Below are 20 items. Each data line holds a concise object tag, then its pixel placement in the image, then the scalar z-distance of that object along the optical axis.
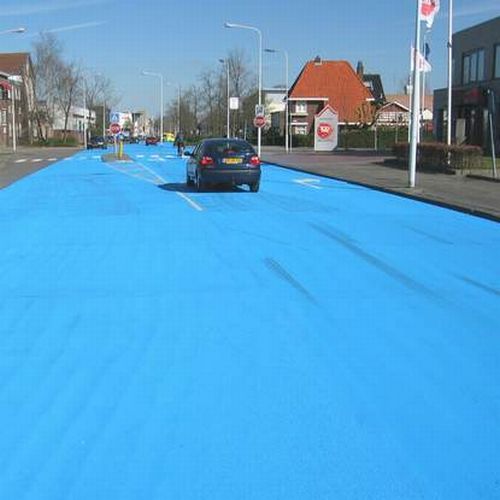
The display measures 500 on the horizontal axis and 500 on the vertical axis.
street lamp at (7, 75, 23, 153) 84.28
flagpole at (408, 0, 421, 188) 22.59
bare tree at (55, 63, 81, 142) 106.00
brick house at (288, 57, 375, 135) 98.19
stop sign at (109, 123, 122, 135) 47.97
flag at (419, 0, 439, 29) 22.77
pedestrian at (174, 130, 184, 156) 53.38
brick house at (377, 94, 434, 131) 90.44
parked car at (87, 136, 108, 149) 82.38
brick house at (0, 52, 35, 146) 93.06
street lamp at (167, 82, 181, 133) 116.12
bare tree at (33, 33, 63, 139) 104.25
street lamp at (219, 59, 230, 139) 77.58
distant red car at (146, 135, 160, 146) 91.36
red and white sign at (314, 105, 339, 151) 59.97
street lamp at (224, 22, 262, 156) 55.34
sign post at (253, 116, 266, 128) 46.81
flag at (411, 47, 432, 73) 23.49
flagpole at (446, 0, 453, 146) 33.31
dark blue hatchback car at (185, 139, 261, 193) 21.61
